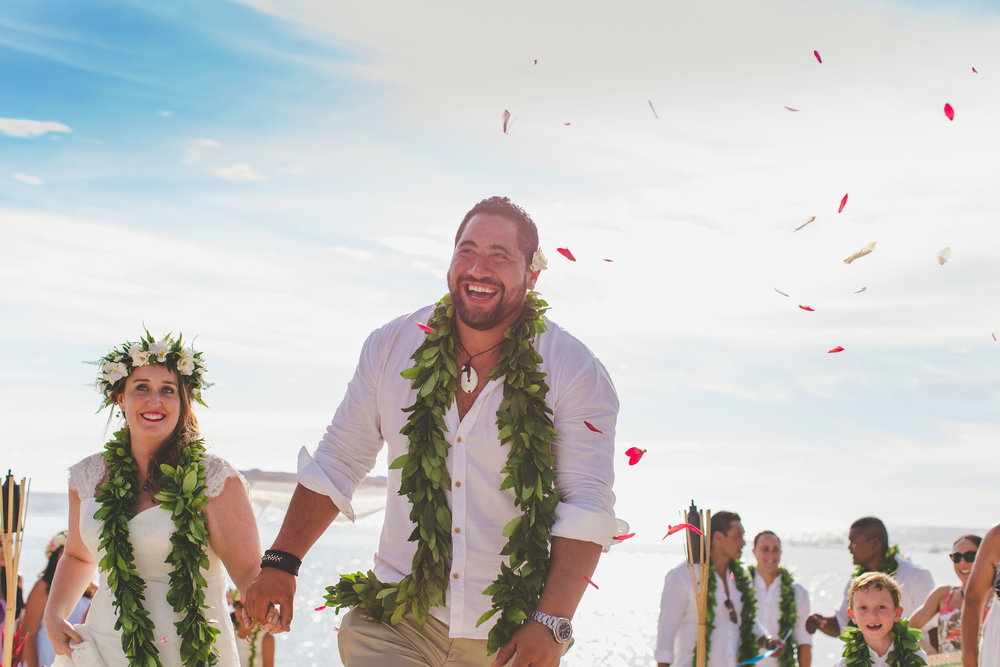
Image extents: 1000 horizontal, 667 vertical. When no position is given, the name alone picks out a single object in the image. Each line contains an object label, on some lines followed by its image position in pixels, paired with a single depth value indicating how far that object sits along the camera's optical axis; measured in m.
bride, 4.84
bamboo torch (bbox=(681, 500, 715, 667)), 6.89
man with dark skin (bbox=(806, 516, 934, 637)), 7.84
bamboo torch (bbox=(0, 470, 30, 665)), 5.87
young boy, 6.00
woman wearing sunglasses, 7.41
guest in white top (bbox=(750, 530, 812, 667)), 8.77
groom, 3.30
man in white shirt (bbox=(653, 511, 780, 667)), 7.50
